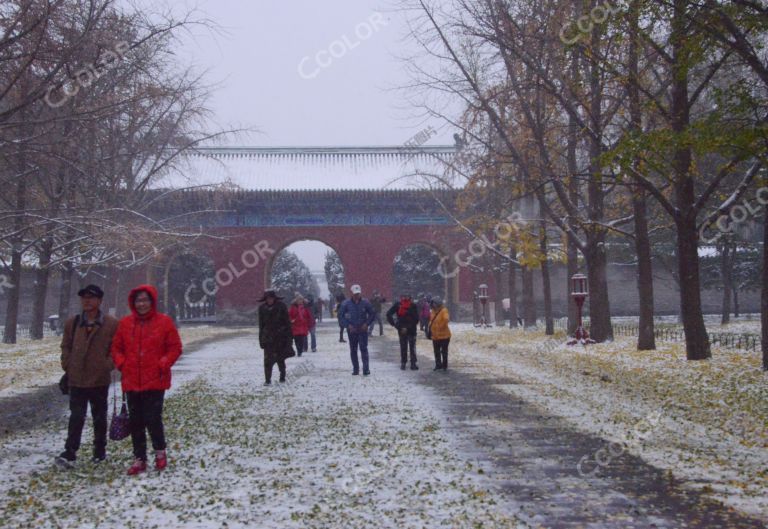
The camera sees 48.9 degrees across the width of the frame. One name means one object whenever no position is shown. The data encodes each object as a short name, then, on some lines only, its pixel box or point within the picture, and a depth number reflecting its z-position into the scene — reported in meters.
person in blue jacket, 15.66
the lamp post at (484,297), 35.93
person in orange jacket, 16.53
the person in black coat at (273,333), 14.47
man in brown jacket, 7.77
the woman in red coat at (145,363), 7.42
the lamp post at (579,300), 22.50
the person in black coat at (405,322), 16.95
